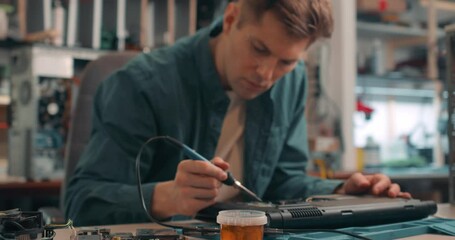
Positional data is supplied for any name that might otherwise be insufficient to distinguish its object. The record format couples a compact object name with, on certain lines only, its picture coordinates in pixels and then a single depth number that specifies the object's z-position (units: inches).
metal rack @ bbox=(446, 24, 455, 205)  45.9
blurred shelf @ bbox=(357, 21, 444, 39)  137.3
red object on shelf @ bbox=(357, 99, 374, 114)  118.6
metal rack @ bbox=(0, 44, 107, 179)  90.0
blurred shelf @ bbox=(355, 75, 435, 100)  140.6
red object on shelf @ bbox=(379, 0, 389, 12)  135.0
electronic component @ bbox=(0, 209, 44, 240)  25.4
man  41.7
